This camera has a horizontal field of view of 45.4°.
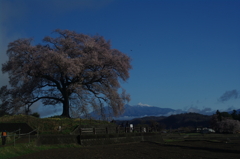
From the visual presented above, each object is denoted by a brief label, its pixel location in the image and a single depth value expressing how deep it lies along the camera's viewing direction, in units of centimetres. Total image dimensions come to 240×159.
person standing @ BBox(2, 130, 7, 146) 2328
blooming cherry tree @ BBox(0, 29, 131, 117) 3744
